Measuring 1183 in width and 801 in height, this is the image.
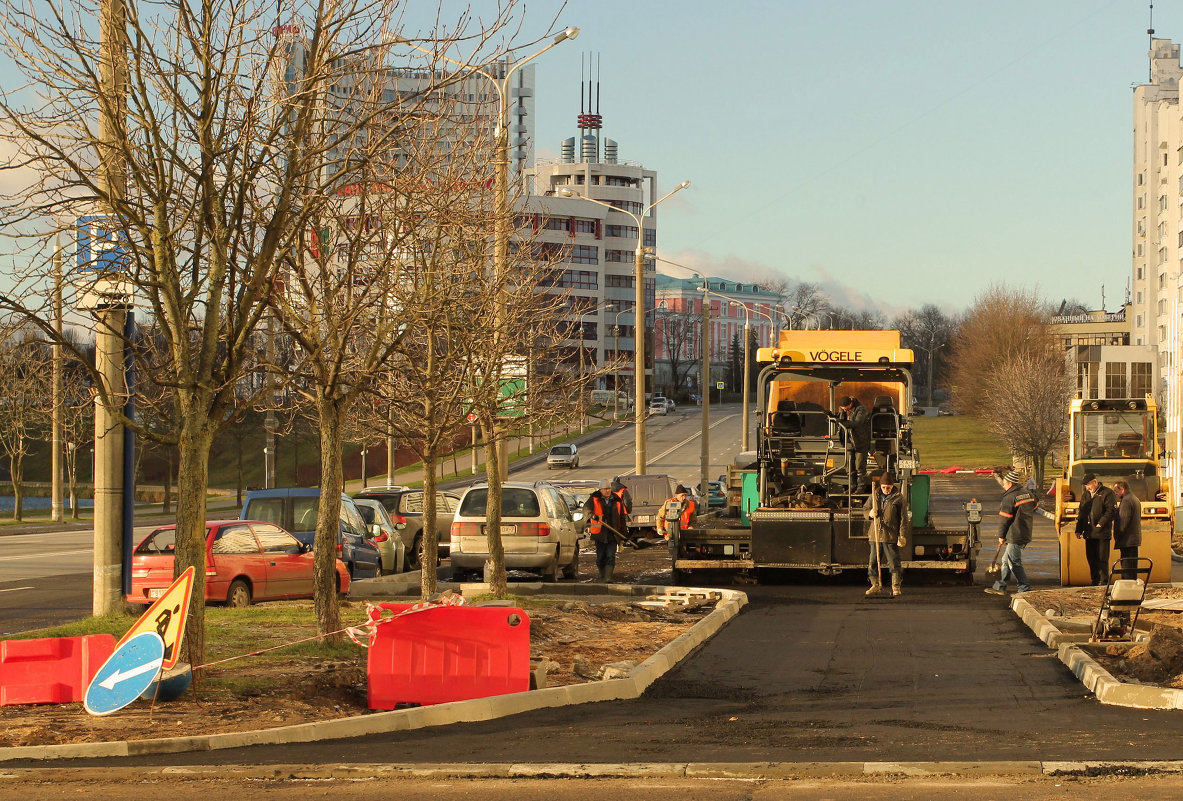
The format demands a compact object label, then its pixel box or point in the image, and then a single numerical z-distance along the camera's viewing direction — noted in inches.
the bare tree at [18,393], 1631.4
